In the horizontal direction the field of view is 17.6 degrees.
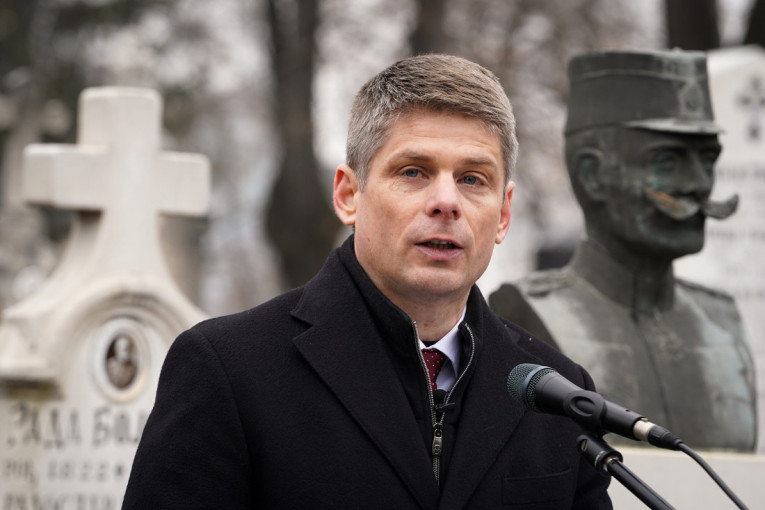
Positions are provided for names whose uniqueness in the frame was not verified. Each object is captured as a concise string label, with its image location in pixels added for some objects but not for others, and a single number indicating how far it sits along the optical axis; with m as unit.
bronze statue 9.64
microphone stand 4.43
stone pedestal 8.99
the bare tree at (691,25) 23.23
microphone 4.43
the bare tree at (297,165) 28.48
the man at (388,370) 5.10
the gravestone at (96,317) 11.75
